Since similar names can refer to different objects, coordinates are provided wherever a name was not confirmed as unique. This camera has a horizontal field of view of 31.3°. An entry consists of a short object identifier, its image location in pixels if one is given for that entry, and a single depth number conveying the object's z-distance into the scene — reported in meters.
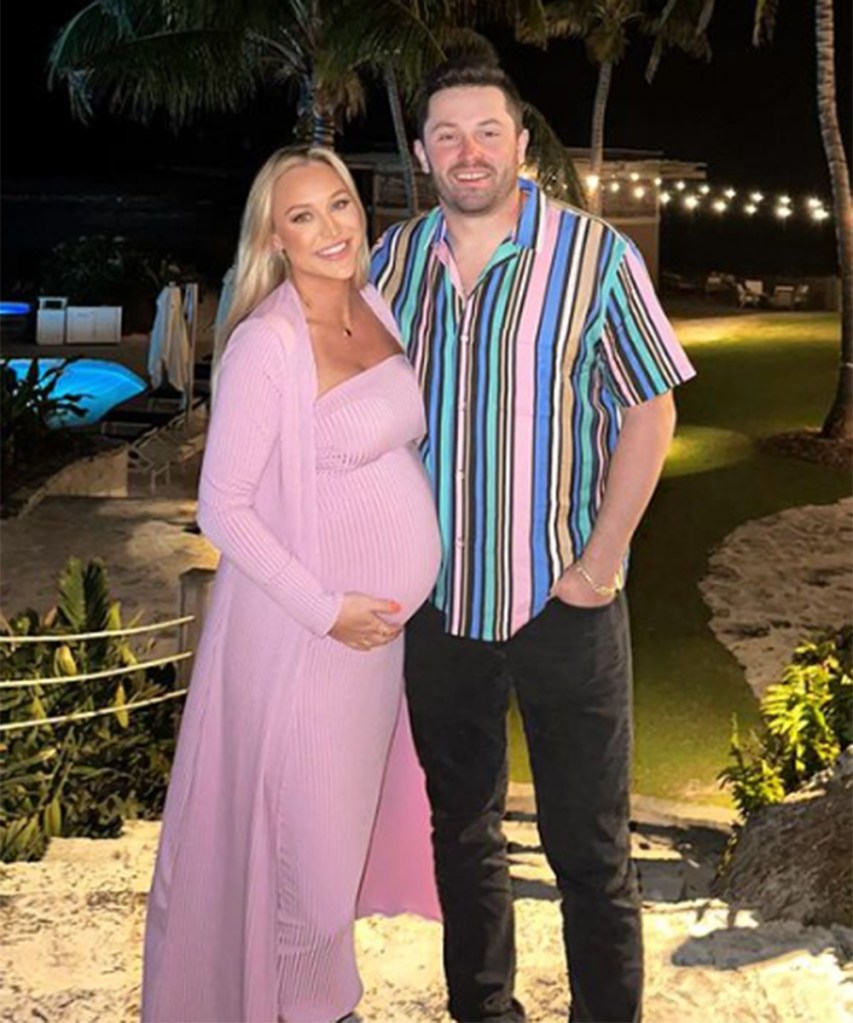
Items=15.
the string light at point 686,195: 30.27
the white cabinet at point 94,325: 23.81
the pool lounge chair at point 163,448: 15.55
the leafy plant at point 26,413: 14.01
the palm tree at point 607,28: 22.95
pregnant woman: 2.97
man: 2.98
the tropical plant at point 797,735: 6.26
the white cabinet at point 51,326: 23.67
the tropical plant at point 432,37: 14.46
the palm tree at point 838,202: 16.95
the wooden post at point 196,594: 5.55
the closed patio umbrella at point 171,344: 16.92
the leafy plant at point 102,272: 25.66
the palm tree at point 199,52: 15.76
